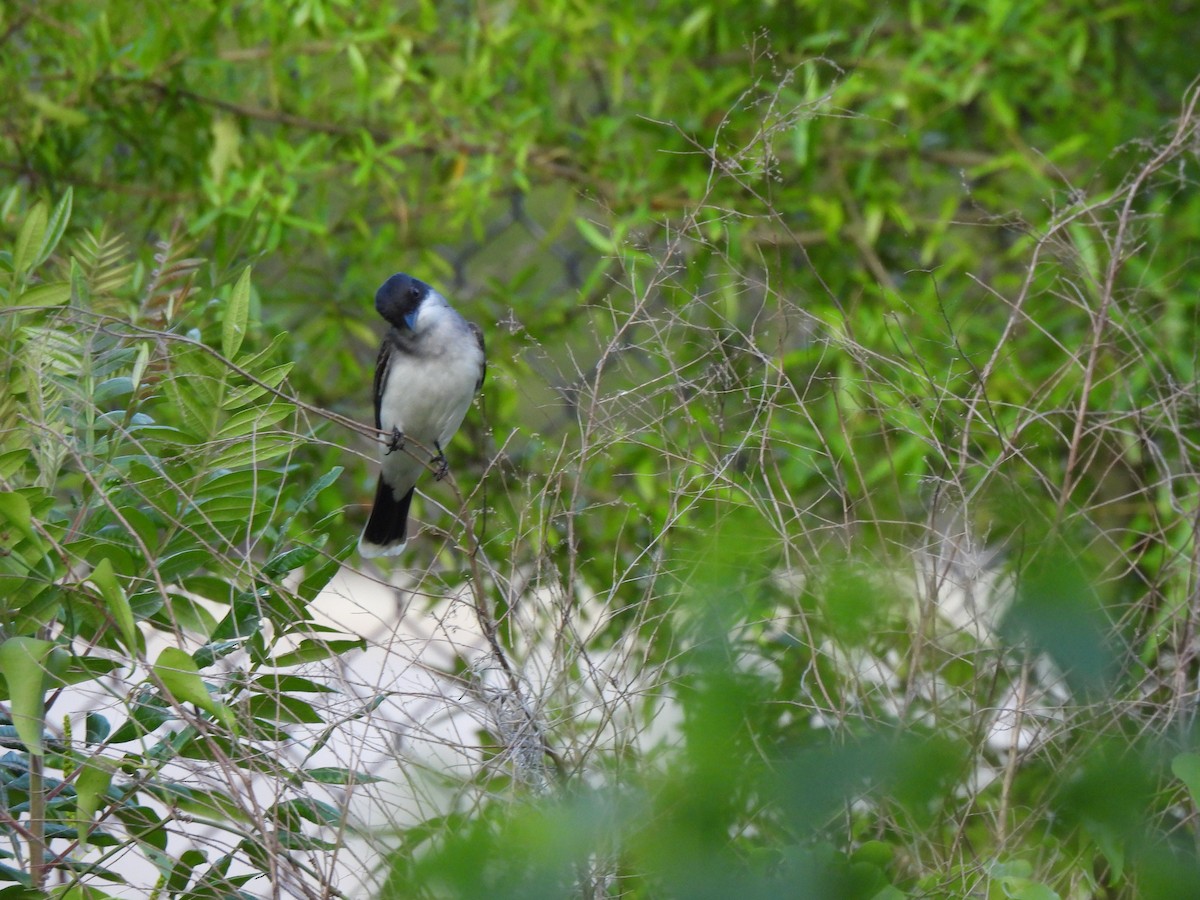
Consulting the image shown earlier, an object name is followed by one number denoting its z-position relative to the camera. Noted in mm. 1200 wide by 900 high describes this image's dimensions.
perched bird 12947
